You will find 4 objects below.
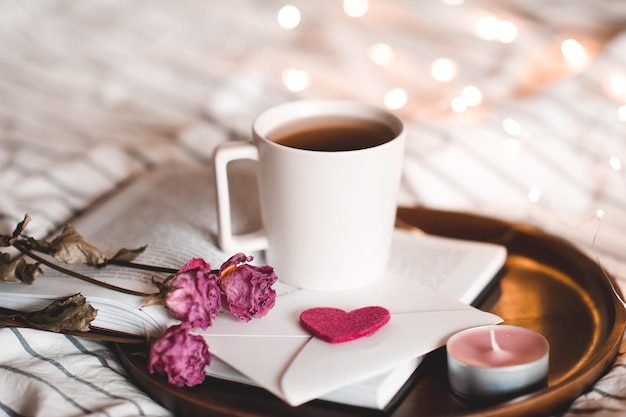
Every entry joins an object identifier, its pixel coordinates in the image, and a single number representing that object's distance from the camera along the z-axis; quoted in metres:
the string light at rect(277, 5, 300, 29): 1.53
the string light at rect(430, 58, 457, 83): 1.33
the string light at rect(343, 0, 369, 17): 1.50
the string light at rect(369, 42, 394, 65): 1.38
